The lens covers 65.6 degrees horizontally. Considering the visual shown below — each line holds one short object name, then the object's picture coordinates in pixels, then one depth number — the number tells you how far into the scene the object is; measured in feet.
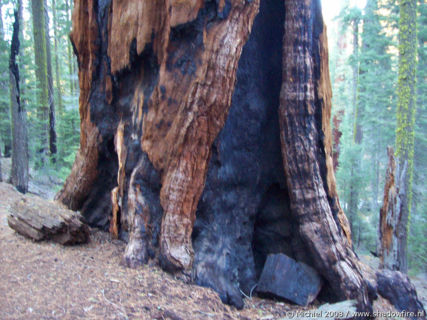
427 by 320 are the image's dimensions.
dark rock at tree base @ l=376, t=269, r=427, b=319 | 15.85
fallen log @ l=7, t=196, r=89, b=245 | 14.78
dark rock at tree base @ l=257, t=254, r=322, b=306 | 14.23
